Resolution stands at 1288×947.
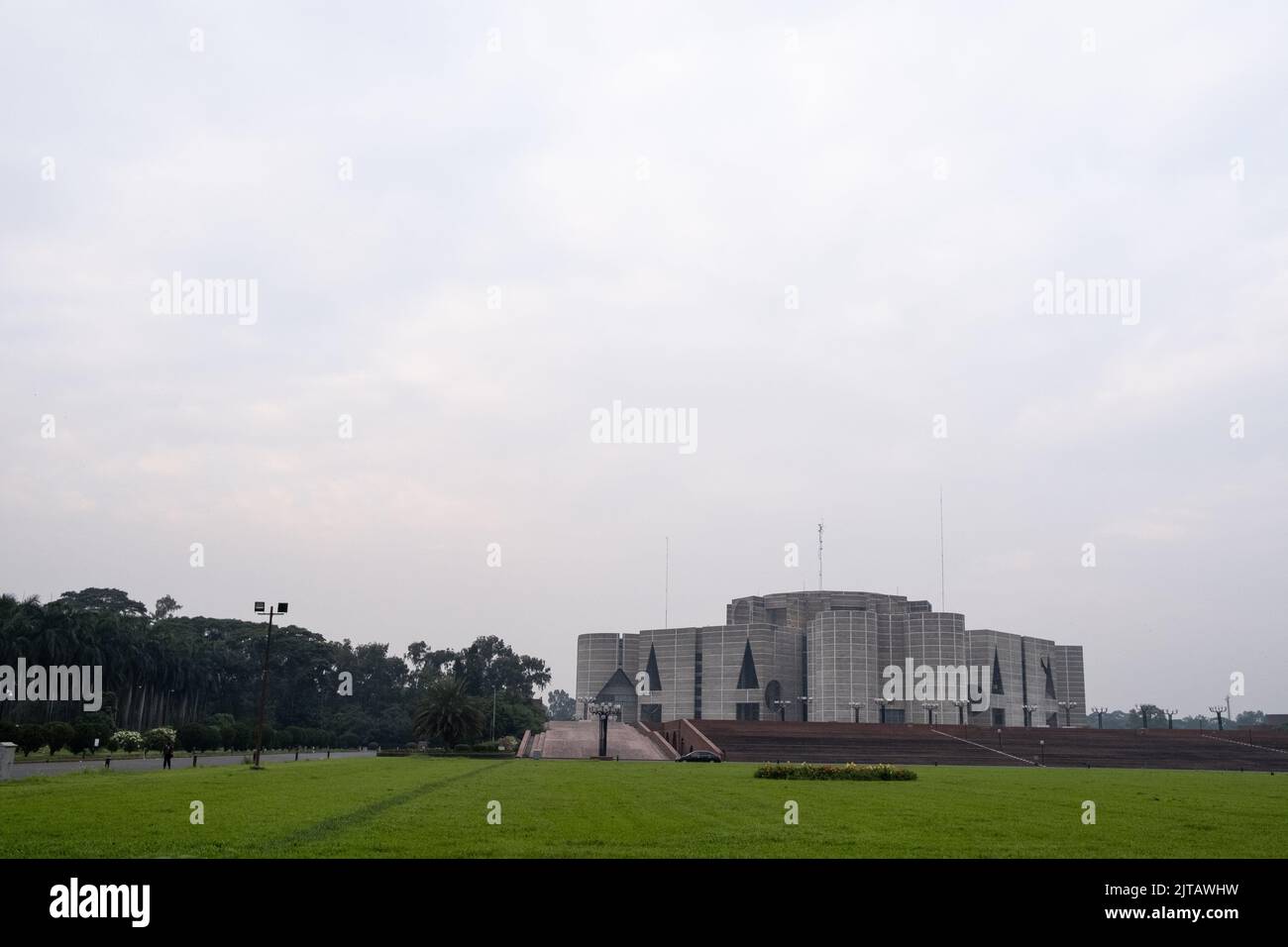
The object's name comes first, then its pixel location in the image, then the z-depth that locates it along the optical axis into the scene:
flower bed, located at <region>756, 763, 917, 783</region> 35.69
